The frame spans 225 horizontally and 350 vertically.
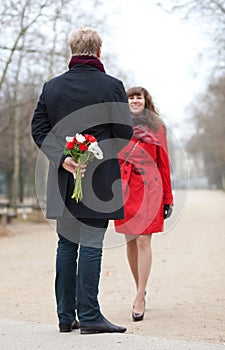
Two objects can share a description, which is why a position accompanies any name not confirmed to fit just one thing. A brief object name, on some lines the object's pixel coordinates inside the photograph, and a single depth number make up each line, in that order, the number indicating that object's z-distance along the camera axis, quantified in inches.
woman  241.0
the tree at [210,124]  1303.9
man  183.0
